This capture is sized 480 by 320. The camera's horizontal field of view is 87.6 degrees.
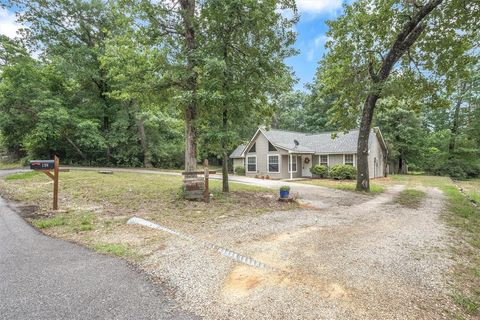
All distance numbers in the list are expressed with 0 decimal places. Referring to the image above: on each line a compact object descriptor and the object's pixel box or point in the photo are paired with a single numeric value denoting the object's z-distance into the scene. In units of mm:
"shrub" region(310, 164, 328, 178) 21122
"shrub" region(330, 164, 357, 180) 19172
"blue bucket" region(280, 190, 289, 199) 9273
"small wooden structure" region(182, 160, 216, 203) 8837
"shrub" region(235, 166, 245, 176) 24672
